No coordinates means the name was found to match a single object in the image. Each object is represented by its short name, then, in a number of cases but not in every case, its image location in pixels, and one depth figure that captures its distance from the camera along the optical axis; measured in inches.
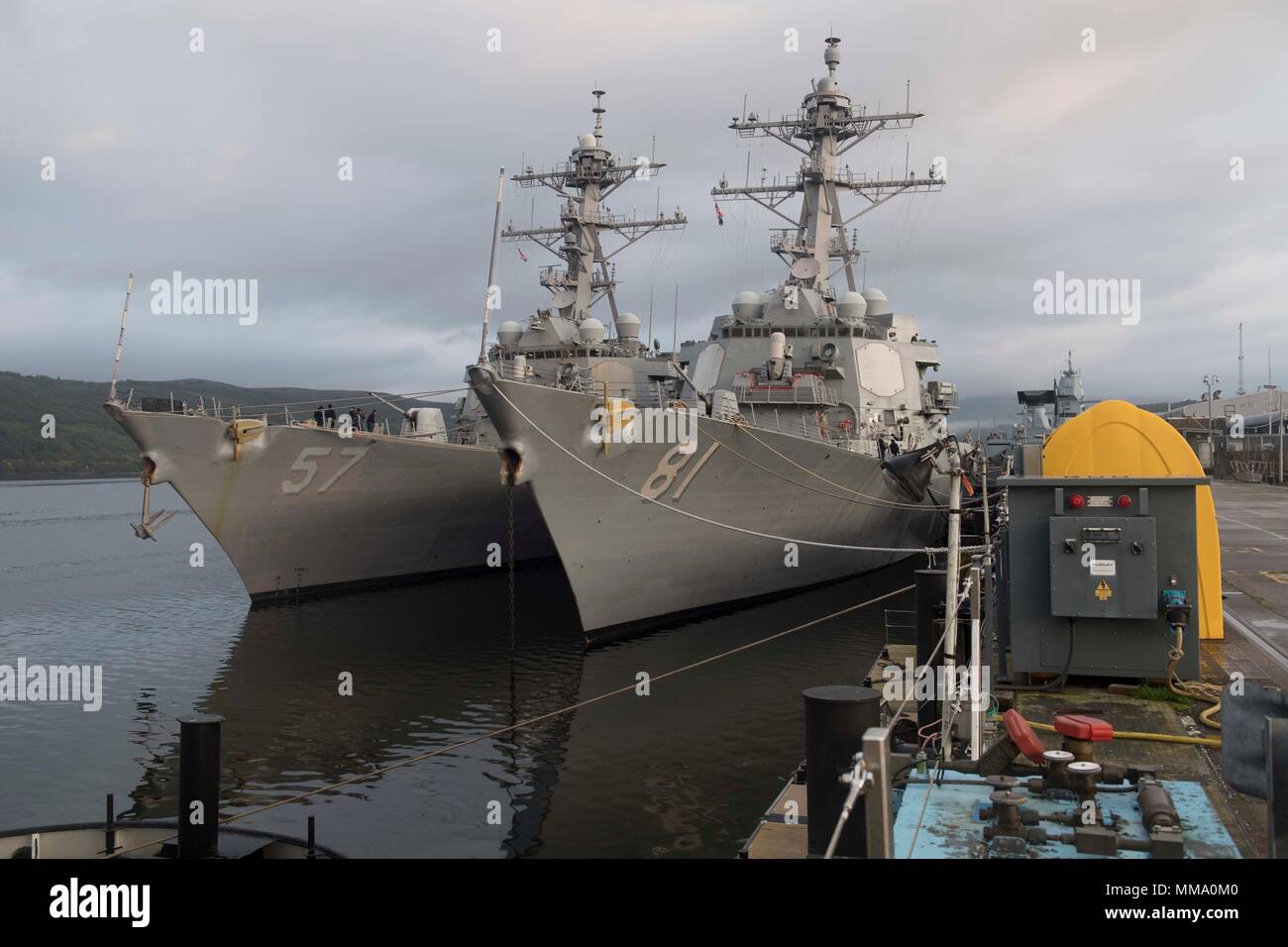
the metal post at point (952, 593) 193.0
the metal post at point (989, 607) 272.5
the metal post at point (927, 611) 312.0
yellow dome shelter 307.0
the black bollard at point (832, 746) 163.6
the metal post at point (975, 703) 192.9
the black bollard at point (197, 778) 215.6
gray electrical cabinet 242.2
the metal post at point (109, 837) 240.7
